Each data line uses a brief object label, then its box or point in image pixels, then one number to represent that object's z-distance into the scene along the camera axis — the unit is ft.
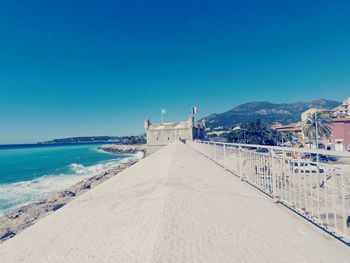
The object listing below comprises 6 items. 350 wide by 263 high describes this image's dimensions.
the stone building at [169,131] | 149.28
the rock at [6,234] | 27.95
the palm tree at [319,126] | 112.98
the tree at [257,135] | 155.84
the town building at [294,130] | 183.02
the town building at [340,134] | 127.11
